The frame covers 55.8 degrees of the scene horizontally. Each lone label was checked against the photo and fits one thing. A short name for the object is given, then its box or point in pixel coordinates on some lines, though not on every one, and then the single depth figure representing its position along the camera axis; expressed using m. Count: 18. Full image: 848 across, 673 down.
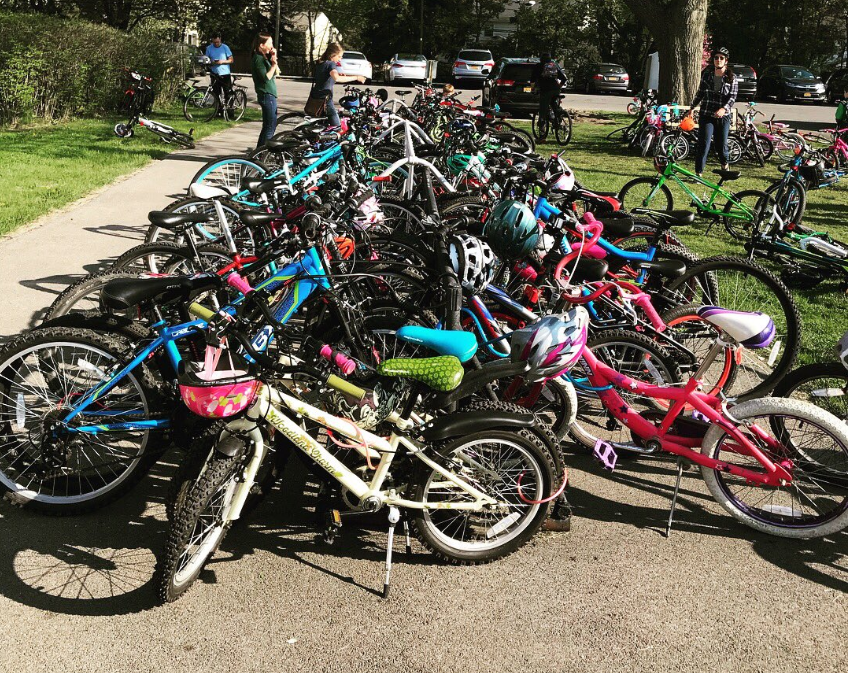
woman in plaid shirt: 12.32
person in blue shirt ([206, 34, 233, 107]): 17.12
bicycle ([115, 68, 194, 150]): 12.46
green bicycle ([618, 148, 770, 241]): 8.30
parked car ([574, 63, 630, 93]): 33.00
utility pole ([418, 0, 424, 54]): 44.36
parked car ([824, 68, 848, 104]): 30.09
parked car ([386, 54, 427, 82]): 34.09
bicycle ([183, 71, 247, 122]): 17.52
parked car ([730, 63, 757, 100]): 29.94
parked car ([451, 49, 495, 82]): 32.81
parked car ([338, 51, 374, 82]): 31.98
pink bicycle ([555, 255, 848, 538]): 3.54
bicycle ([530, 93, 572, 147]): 17.28
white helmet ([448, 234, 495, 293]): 4.13
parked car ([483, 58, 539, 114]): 21.27
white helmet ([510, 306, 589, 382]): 3.25
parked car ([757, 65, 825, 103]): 29.88
